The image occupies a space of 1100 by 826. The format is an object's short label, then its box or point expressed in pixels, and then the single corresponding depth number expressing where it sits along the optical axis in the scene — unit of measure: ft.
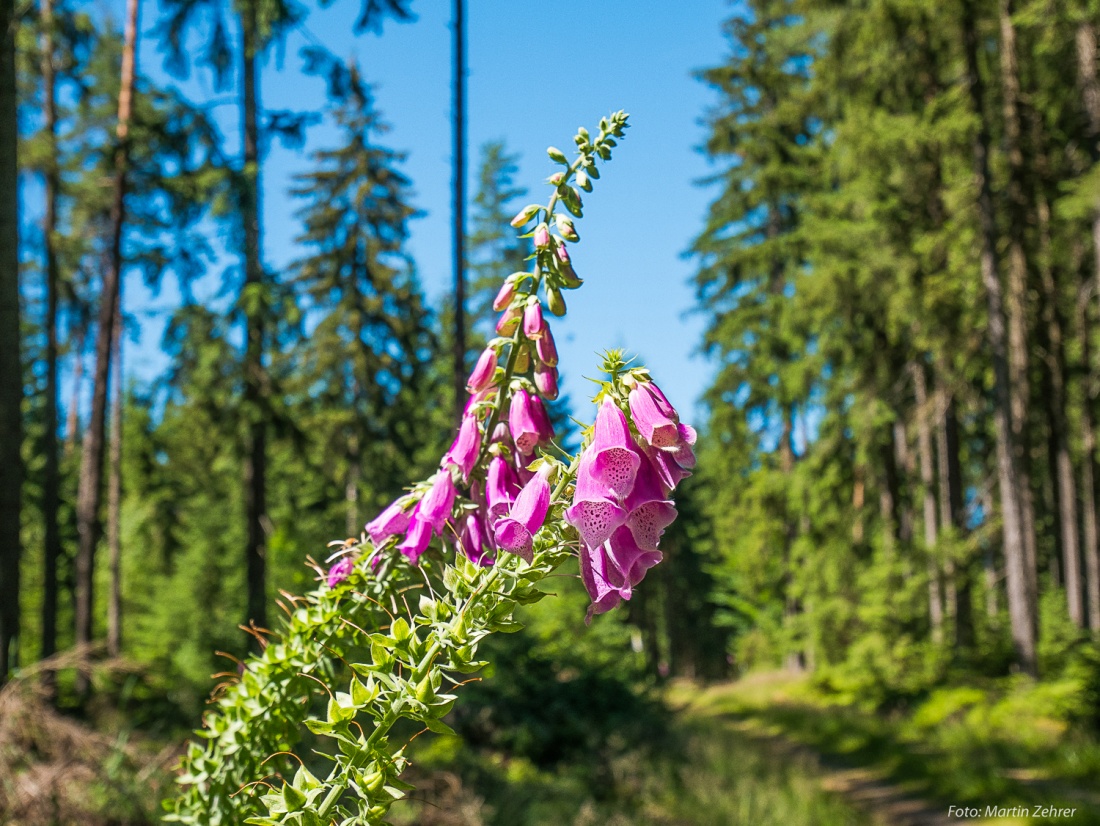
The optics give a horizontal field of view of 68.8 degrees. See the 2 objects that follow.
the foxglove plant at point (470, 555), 3.29
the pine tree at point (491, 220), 80.18
